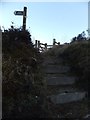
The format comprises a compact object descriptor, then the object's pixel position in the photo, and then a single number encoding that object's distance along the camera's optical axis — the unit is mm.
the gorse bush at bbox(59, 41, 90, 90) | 4117
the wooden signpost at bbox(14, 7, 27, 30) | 4305
